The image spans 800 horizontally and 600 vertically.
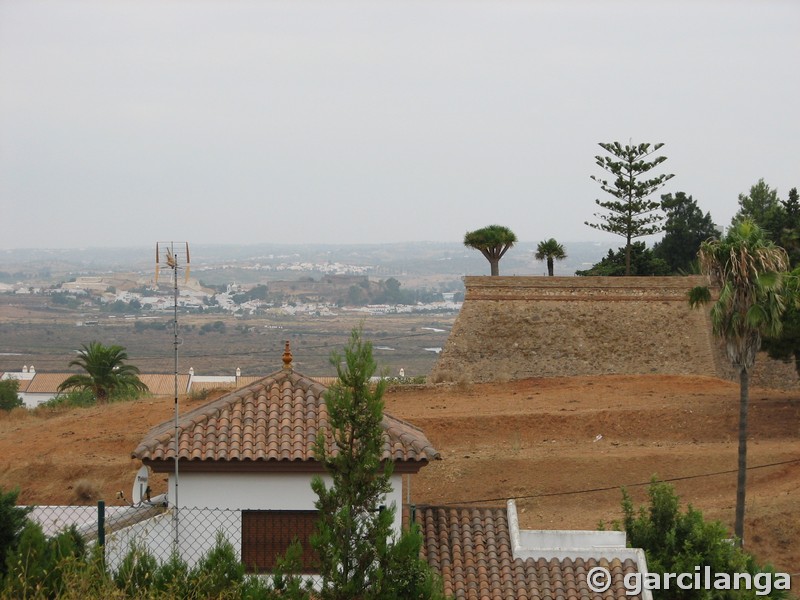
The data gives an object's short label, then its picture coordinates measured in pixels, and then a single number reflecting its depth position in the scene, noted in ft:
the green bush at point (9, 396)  301.62
